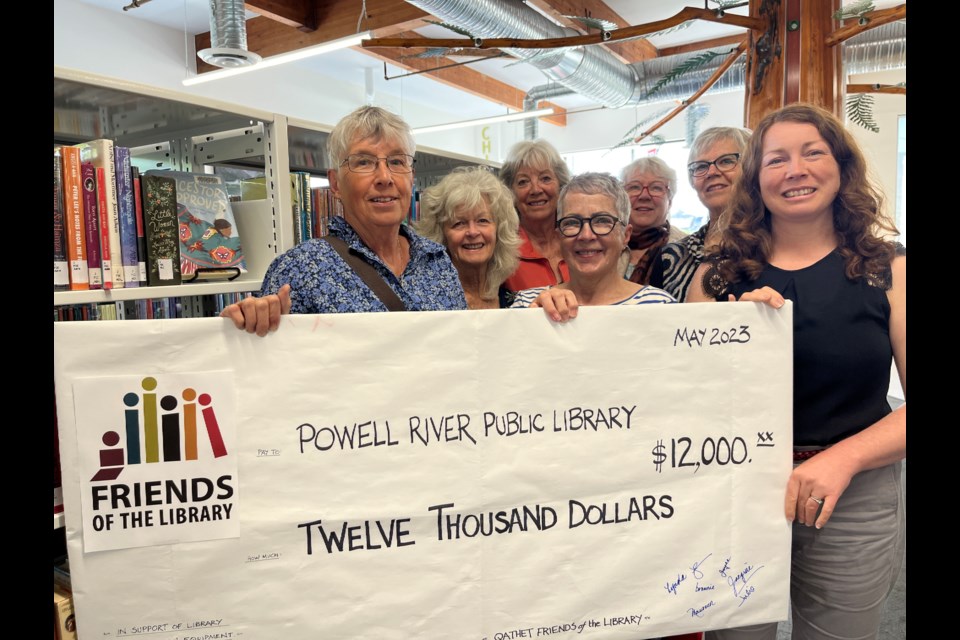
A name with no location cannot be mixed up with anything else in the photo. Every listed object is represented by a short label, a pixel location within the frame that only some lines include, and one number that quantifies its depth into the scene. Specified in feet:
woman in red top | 7.55
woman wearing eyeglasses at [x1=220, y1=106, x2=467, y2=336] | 4.63
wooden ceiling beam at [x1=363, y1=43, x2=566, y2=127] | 20.94
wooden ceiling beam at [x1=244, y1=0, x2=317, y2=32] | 16.08
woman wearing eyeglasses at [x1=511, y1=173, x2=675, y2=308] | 5.11
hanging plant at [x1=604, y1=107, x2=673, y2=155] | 7.32
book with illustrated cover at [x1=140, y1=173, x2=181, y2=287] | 4.95
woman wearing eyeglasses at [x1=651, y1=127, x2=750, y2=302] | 6.59
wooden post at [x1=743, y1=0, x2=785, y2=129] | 5.80
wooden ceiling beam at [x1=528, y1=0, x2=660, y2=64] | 16.22
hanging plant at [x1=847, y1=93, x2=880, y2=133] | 4.96
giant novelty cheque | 3.66
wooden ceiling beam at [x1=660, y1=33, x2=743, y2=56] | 22.38
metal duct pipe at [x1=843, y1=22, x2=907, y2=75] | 12.75
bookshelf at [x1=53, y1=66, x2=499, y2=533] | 5.04
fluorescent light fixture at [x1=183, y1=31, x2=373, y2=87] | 13.33
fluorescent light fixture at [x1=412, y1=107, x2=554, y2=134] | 22.40
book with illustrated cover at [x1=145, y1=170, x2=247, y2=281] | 5.36
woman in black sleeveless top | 4.28
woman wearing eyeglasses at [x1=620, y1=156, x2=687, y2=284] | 8.02
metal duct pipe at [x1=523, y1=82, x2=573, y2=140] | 24.38
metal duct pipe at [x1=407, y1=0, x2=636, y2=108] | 12.97
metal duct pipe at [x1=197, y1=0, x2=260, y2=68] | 13.41
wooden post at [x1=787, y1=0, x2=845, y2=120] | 5.52
